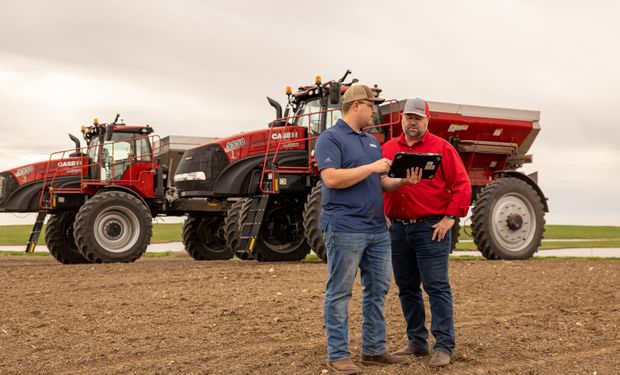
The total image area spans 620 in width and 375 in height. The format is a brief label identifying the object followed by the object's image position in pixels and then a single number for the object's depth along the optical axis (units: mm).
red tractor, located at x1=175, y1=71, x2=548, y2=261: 13828
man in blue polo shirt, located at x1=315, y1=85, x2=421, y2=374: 5391
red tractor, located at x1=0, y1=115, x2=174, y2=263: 16344
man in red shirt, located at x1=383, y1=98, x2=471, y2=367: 5898
